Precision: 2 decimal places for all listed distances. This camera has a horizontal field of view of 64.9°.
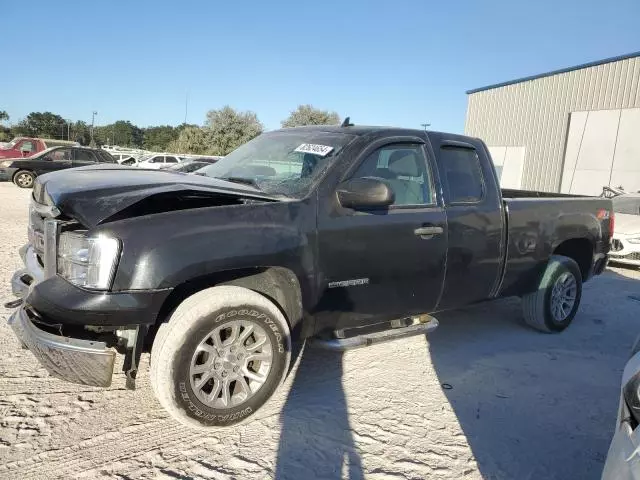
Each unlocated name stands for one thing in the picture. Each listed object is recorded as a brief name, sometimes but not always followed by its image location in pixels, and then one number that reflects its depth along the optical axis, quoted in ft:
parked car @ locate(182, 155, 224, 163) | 70.81
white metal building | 58.75
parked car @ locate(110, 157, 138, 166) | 87.72
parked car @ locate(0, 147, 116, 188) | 59.16
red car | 64.18
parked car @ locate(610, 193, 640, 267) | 29.04
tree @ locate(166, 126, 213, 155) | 179.42
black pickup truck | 8.80
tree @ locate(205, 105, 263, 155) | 180.75
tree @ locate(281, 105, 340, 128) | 180.01
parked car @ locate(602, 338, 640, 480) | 5.91
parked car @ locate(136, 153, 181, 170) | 87.96
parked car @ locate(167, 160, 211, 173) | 57.77
